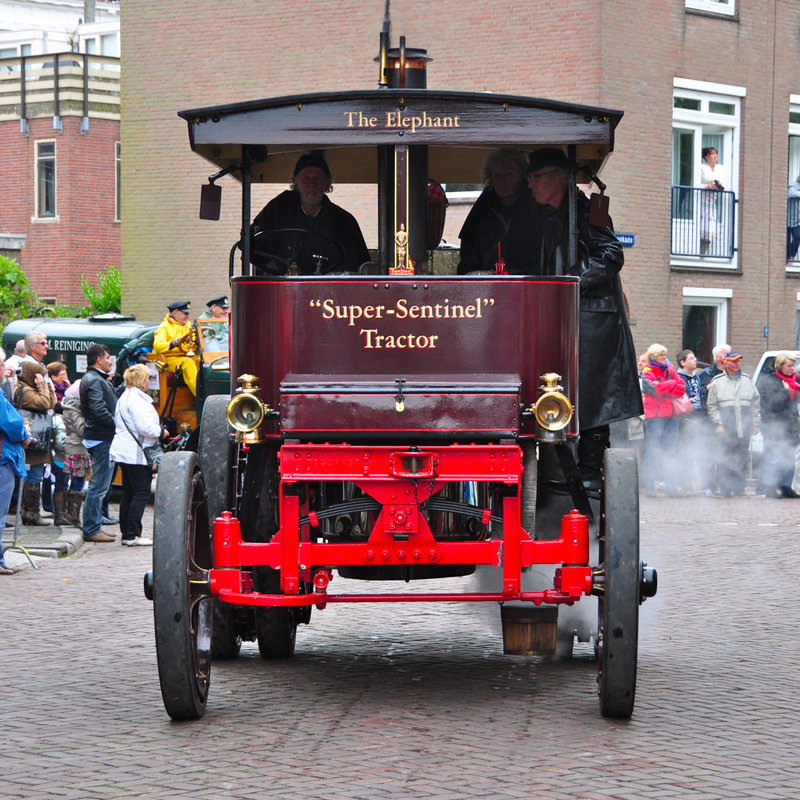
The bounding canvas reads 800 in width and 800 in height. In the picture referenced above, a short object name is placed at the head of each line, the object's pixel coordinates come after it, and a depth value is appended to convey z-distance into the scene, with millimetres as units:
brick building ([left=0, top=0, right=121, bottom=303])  38031
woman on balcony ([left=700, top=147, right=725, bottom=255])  26266
